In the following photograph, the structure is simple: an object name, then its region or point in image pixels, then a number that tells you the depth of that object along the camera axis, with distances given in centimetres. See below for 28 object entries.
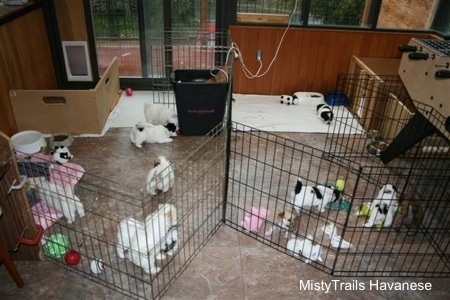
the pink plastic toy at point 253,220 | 219
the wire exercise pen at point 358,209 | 203
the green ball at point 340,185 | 243
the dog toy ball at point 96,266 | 186
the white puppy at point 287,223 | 215
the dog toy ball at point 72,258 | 189
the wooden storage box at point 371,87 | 315
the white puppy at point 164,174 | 220
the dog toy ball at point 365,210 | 229
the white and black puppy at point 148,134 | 292
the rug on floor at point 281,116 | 335
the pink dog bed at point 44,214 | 208
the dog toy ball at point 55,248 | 195
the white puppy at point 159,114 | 315
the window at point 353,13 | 359
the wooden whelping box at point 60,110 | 288
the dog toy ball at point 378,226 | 220
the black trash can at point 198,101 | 287
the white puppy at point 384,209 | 215
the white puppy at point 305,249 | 200
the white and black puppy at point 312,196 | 220
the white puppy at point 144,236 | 175
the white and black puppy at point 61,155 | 266
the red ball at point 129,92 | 380
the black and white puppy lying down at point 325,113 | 336
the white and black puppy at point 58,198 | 198
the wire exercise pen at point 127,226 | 183
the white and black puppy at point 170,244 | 191
